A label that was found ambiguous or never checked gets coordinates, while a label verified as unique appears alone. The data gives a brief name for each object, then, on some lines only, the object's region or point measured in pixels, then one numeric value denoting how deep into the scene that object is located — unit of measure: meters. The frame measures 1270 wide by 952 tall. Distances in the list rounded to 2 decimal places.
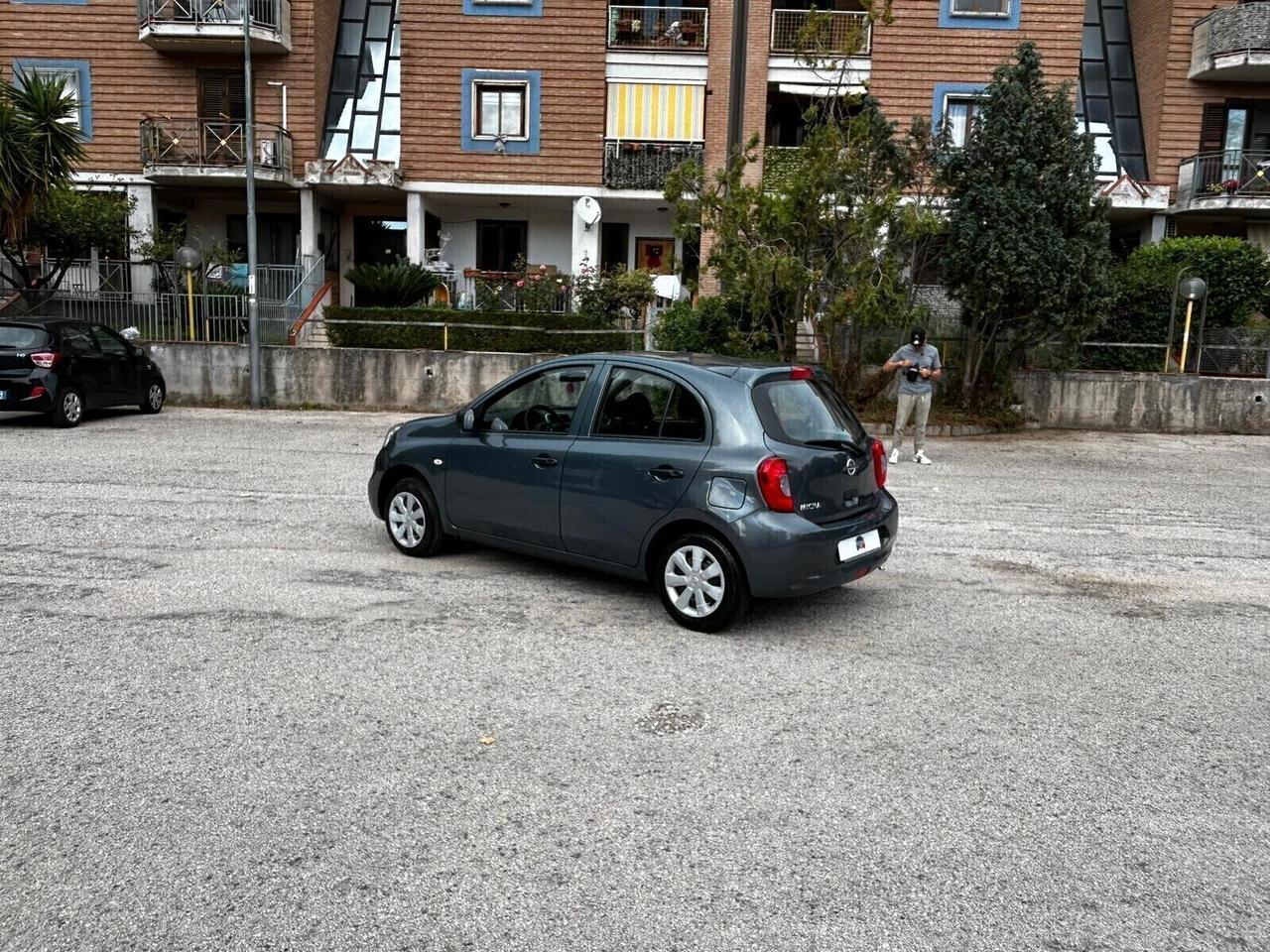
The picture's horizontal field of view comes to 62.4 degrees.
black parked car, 13.96
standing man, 12.95
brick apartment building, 24.53
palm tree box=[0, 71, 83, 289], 17.97
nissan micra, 5.72
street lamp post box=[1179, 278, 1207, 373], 17.30
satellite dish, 24.83
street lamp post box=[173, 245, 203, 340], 18.41
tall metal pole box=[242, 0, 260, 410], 17.91
